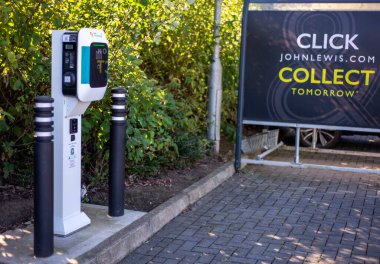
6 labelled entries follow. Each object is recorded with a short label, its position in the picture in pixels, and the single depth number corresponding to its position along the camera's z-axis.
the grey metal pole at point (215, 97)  8.94
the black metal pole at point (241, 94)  8.05
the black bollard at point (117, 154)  5.52
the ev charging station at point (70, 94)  4.80
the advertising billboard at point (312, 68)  7.69
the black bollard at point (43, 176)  4.37
